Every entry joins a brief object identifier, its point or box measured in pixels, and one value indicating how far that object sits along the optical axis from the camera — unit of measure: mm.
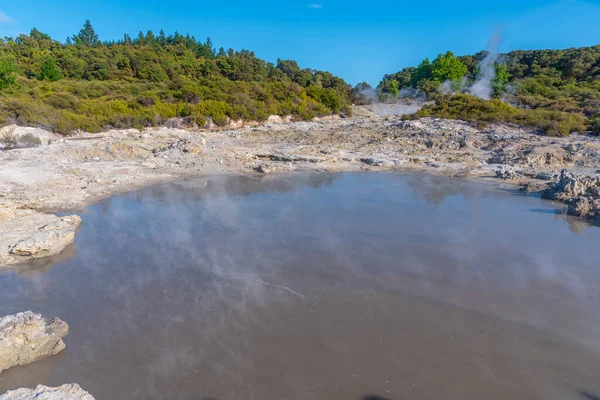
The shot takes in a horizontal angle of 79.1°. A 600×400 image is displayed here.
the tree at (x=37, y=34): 60694
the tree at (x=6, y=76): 25328
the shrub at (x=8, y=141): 15284
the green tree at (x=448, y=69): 44188
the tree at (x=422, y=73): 49375
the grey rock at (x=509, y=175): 12297
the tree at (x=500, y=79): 35000
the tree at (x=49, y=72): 35125
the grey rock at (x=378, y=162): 14383
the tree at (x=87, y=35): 65312
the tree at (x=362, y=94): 45625
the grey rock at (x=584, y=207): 8906
